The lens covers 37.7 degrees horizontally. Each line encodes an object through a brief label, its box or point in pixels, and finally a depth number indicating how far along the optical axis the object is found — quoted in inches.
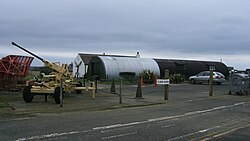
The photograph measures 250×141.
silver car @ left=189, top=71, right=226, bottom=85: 1577.3
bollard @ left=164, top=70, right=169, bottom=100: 752.2
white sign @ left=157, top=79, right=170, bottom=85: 751.1
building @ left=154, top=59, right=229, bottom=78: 2049.7
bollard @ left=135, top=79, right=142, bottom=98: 776.9
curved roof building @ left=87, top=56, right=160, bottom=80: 1749.5
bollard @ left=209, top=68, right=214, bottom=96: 914.1
